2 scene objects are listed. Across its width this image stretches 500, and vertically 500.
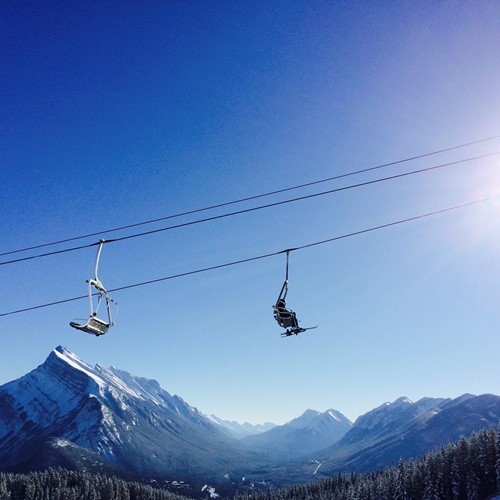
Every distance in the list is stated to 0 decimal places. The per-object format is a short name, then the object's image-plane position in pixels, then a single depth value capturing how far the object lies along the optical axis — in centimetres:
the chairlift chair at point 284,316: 2420
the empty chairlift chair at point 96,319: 2079
